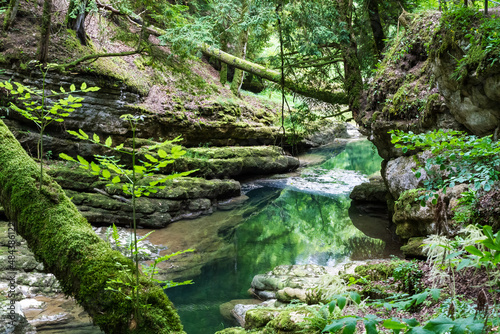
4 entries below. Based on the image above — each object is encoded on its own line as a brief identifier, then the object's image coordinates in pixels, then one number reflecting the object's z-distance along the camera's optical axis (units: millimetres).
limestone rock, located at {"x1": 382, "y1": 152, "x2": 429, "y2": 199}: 7016
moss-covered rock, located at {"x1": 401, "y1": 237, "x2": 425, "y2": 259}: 5452
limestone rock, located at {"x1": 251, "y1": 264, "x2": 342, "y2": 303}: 5027
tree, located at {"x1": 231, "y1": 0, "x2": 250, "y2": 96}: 14045
